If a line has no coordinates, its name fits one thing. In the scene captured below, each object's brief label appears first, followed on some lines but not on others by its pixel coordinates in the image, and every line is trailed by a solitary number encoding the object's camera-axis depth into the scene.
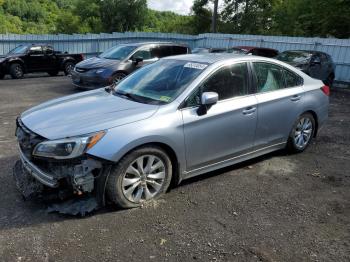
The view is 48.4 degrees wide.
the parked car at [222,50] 15.16
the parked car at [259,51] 15.41
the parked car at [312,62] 13.31
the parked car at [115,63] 11.34
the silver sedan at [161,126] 3.93
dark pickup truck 15.57
